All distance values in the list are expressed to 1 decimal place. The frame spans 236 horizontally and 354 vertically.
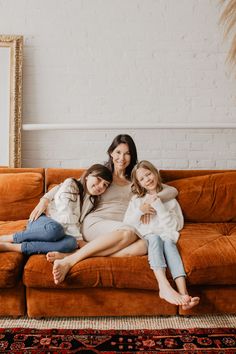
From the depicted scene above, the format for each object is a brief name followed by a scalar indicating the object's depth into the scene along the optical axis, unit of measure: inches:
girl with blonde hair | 72.0
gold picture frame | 115.3
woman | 75.8
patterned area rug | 65.3
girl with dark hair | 79.4
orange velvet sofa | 73.2
